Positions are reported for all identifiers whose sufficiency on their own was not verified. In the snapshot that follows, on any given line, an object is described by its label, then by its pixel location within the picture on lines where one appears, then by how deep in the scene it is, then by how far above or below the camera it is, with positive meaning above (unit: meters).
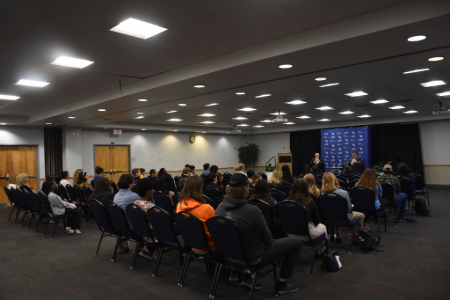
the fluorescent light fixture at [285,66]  4.96 +1.39
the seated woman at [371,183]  5.45 -0.59
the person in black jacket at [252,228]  2.84 -0.67
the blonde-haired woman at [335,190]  4.58 -0.57
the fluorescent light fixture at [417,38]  3.74 +1.34
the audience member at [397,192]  6.45 -0.90
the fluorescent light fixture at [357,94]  8.28 +1.52
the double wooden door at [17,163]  11.30 -0.02
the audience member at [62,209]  6.09 -0.94
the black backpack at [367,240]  4.47 -1.30
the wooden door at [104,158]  13.88 +0.07
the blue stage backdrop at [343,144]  14.21 +0.31
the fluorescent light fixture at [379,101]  9.47 +1.50
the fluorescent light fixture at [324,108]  10.89 +1.52
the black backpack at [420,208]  7.13 -1.37
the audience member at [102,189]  5.13 -0.50
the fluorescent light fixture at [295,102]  9.41 +1.55
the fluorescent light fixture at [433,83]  7.00 +1.49
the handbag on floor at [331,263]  3.74 -1.35
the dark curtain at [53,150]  12.21 +0.44
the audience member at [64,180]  8.09 -0.51
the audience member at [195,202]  3.35 -0.50
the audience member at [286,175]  7.42 -0.53
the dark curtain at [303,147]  17.48 +0.33
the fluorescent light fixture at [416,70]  5.88 +1.50
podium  17.20 -0.33
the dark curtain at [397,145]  14.18 +0.21
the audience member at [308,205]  3.77 -0.65
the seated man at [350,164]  11.86 -0.53
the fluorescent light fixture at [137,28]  3.82 +1.65
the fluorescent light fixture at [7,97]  7.59 +1.62
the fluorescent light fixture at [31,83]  6.29 +1.63
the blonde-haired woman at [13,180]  8.65 -0.48
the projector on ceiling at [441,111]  9.33 +1.09
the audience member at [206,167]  9.65 -0.36
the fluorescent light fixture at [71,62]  5.06 +1.64
